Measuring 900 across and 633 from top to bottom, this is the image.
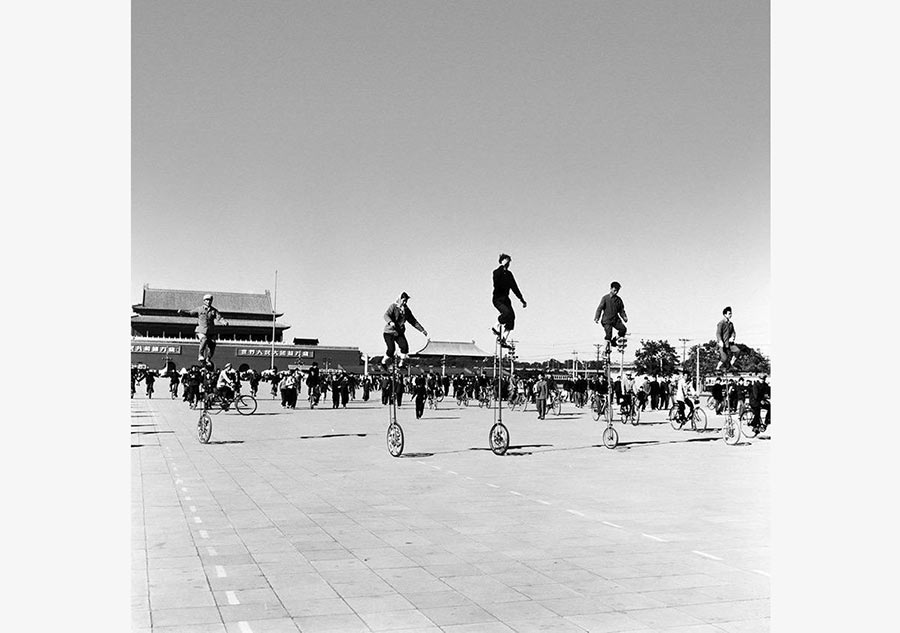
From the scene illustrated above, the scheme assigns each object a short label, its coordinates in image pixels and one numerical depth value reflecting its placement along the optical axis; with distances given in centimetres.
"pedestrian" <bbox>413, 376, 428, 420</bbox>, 2155
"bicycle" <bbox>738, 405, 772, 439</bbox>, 1482
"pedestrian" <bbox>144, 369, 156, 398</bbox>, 2844
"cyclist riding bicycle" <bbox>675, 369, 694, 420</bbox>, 1779
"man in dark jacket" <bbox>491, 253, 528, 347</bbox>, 923
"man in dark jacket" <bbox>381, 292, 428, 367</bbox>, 1126
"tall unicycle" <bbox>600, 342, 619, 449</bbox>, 1379
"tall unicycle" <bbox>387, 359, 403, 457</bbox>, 1204
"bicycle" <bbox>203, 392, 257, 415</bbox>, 2028
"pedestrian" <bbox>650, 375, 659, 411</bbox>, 2606
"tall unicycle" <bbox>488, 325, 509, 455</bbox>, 1242
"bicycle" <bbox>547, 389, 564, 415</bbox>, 2467
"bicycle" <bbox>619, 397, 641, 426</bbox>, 1973
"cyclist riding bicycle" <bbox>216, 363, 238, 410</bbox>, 2020
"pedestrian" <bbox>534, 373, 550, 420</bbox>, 2212
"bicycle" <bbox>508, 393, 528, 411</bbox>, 2810
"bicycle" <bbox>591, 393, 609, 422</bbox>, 2100
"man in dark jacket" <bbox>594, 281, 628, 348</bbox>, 1159
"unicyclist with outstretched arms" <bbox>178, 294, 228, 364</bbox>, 1048
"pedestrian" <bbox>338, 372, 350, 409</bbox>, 2703
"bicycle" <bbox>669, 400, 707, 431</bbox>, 1770
